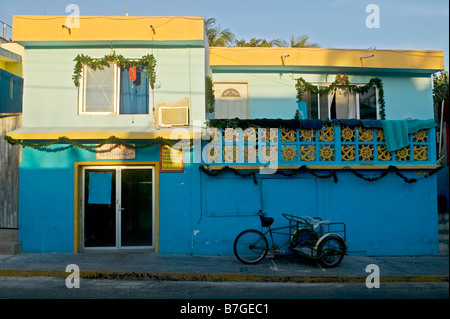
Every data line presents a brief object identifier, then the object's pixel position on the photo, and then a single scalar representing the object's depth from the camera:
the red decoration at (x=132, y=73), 9.72
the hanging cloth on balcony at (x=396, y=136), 9.62
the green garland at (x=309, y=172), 9.38
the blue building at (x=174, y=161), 9.37
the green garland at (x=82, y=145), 9.05
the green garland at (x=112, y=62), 9.60
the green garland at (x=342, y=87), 11.97
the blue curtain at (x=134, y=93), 9.75
